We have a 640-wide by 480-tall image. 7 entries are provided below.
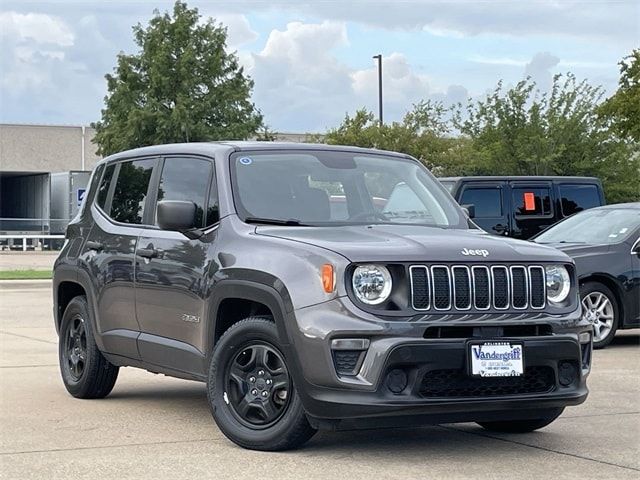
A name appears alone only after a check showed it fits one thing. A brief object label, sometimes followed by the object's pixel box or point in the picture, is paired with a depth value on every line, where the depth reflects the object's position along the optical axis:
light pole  55.95
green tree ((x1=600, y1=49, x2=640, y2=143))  34.22
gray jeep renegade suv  6.70
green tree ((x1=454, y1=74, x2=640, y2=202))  40.06
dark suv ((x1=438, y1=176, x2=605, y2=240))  19.42
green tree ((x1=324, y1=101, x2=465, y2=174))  45.84
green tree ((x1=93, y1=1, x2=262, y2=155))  50.12
